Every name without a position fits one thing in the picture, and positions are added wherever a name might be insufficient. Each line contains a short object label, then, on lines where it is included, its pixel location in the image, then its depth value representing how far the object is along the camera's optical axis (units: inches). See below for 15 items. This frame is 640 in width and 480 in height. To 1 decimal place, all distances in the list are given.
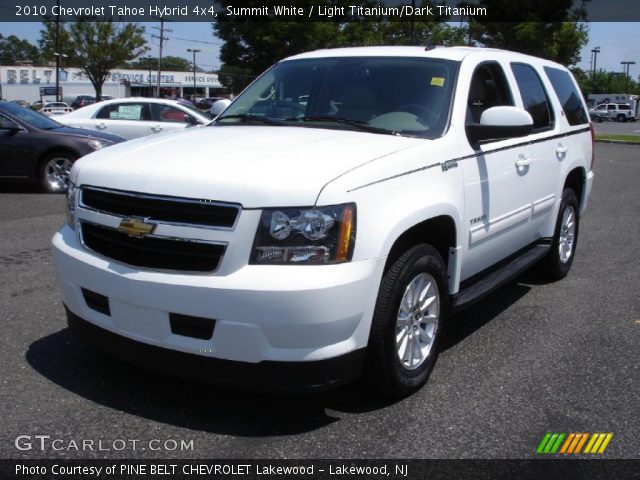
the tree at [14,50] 5206.7
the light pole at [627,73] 4192.9
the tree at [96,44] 1697.8
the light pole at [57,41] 1576.0
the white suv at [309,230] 117.5
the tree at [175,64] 6200.8
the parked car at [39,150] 416.5
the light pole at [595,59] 4075.8
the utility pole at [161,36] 2975.6
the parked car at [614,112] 2511.1
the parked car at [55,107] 1825.9
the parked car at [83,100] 2184.8
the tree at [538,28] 1019.3
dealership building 3318.7
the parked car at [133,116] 520.1
